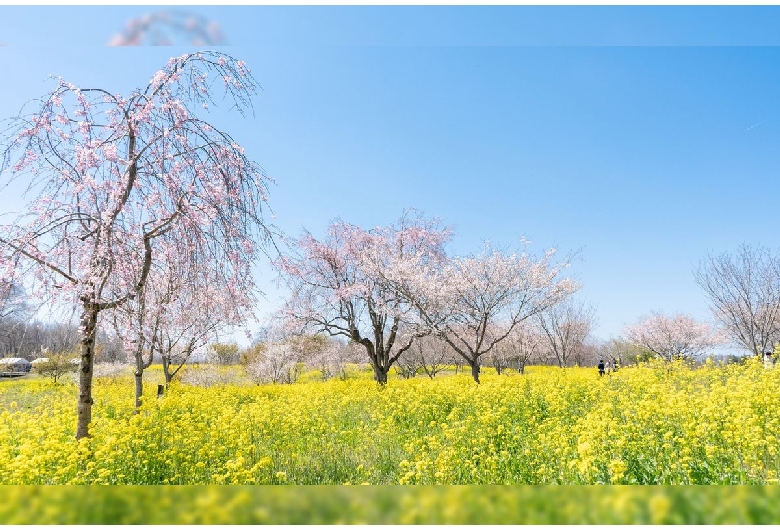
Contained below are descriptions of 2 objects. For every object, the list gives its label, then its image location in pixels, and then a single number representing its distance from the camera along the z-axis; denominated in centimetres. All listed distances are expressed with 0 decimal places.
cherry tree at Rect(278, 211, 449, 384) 943
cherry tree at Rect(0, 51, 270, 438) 407
